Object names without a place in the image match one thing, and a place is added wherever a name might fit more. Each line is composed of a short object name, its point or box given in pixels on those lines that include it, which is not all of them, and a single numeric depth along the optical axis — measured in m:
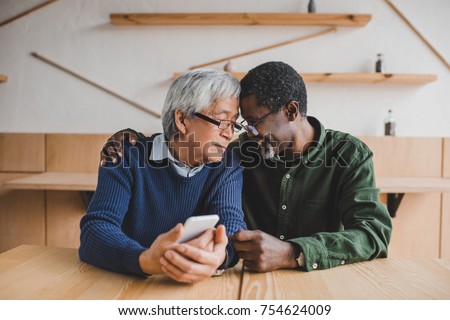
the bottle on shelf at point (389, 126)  3.22
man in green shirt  1.49
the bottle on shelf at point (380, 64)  3.19
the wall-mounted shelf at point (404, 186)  2.68
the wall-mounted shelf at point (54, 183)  2.65
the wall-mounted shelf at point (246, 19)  3.16
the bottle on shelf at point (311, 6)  3.18
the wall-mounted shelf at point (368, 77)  3.11
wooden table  0.91
